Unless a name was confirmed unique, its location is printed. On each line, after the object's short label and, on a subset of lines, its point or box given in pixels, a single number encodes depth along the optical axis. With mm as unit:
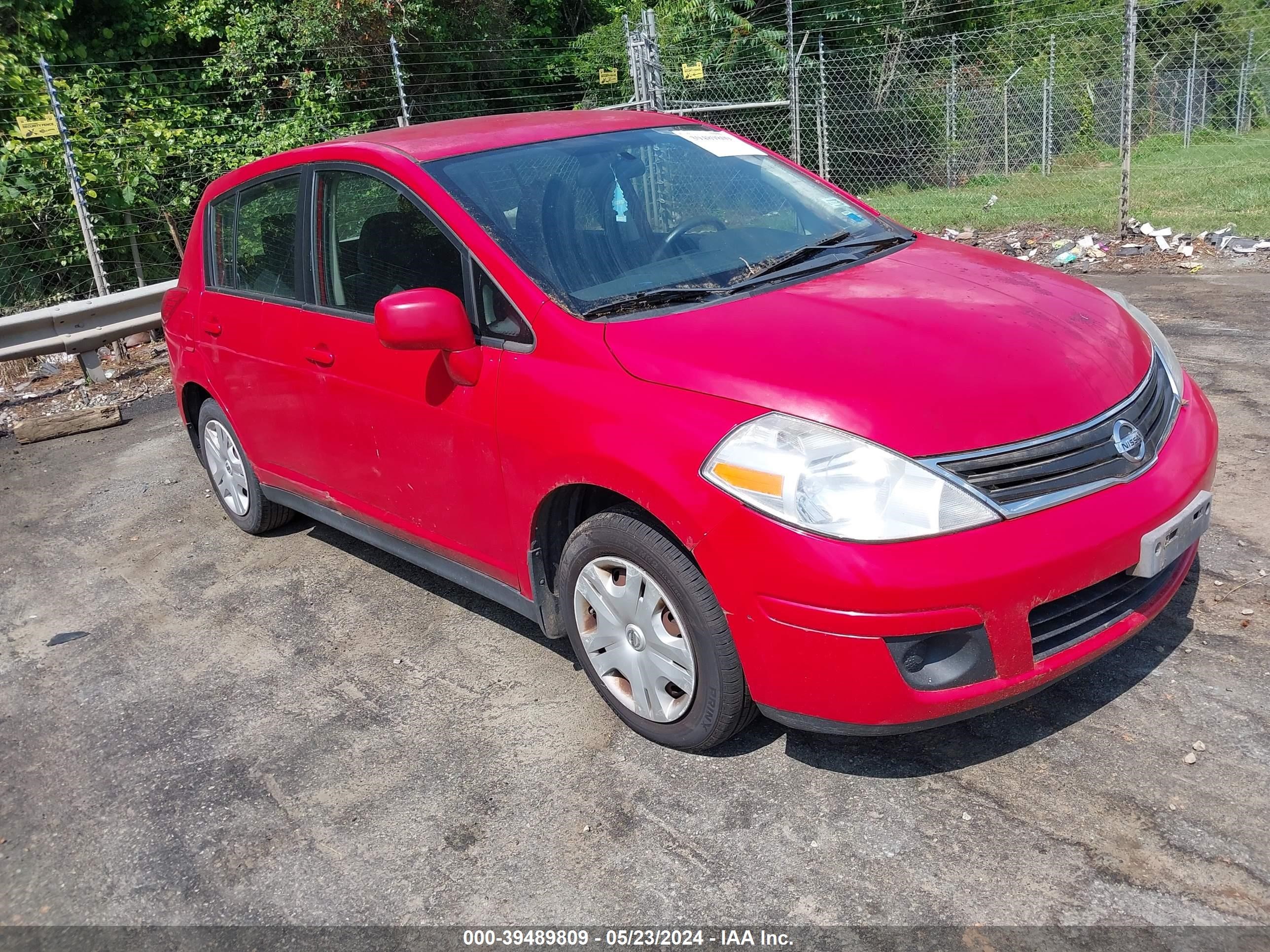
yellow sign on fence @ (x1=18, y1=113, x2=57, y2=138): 10117
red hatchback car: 2584
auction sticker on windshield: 4168
